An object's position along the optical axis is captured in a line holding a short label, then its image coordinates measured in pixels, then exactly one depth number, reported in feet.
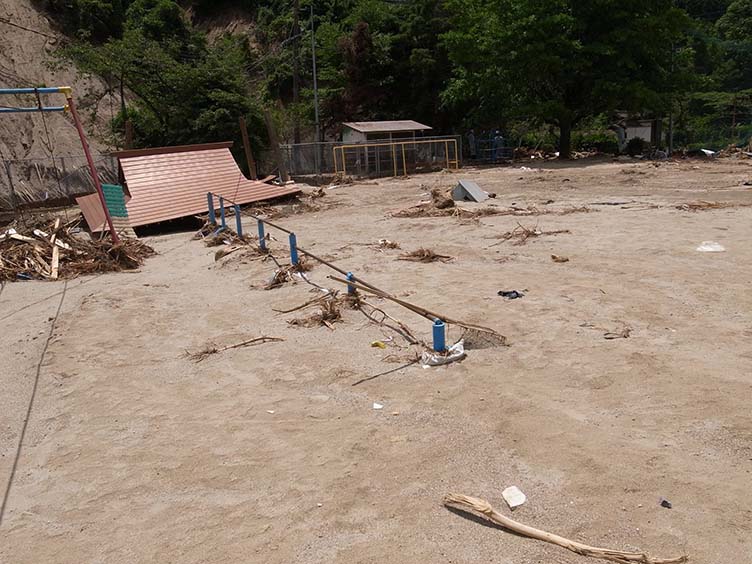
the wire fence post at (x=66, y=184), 77.41
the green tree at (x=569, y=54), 95.45
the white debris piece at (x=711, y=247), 31.22
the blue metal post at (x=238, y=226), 40.91
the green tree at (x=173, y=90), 96.99
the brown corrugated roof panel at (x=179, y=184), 55.26
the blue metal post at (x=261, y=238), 37.63
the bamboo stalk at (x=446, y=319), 20.17
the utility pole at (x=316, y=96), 108.99
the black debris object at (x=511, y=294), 25.08
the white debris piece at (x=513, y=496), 11.44
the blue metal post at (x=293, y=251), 31.50
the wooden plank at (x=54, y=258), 37.18
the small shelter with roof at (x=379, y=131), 101.09
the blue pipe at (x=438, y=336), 18.43
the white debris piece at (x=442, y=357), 18.52
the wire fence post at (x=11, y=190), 66.99
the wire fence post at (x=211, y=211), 51.83
